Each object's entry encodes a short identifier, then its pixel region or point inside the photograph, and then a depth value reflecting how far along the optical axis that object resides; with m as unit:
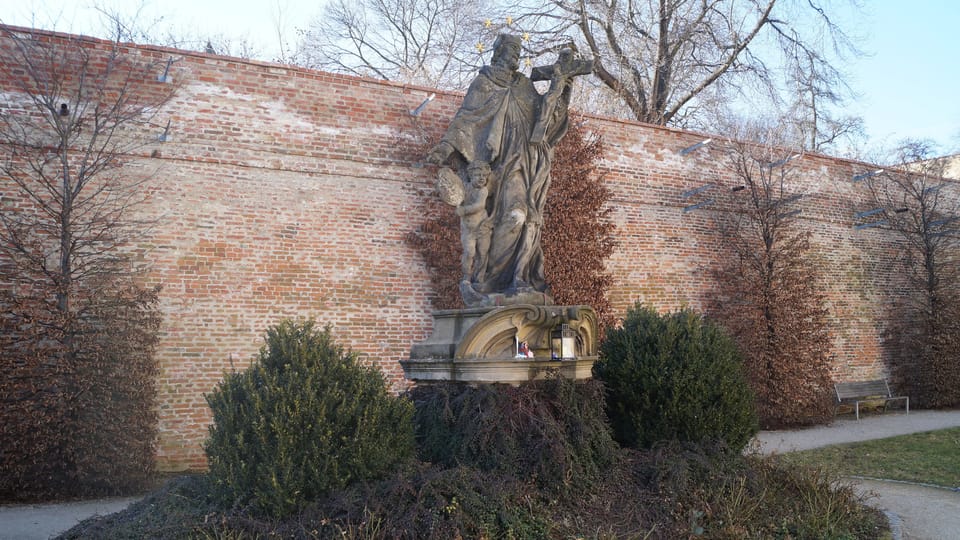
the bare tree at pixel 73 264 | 7.71
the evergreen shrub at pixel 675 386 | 6.08
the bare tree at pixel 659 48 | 18.53
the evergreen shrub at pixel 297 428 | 4.26
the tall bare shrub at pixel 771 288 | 12.95
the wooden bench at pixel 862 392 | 14.00
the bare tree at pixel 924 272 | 15.14
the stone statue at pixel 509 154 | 6.21
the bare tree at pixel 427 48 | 19.36
